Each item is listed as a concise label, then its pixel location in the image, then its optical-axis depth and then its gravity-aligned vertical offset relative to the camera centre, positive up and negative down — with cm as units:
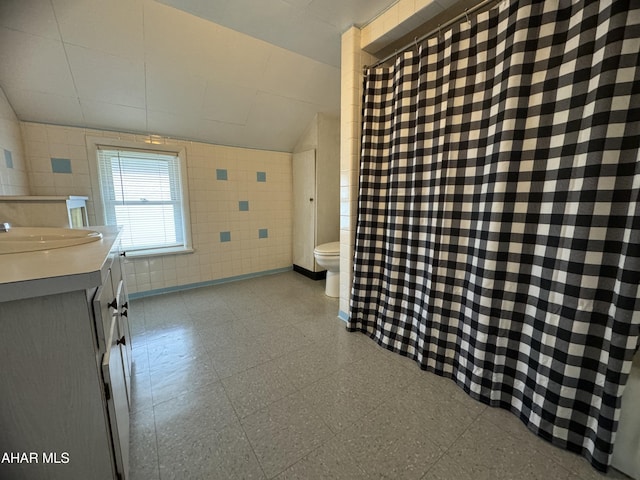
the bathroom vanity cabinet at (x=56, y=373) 56 -41
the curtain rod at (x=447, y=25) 117 +92
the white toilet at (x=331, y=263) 230 -56
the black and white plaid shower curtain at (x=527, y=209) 85 -3
